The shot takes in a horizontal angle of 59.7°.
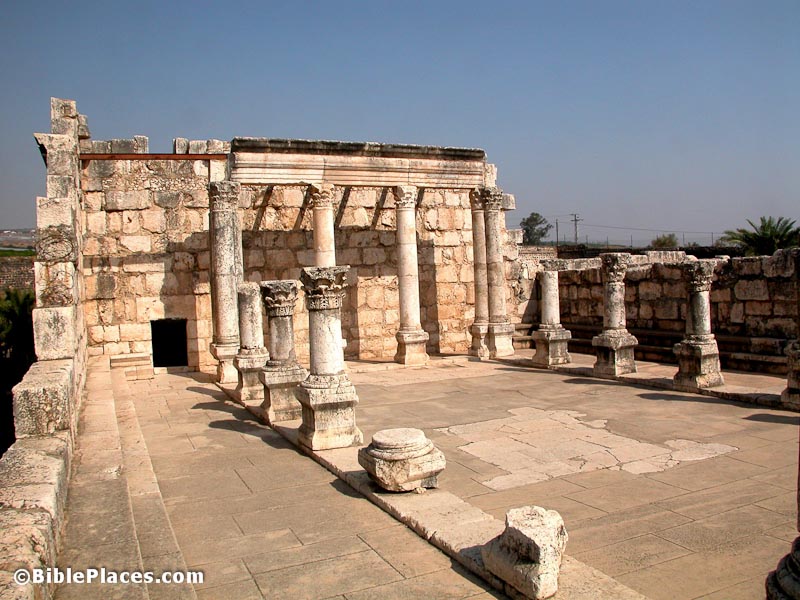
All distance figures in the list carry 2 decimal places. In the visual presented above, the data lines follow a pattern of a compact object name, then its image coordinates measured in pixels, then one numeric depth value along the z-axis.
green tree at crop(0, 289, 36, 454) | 16.80
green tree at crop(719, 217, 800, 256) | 27.28
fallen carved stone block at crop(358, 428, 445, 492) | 6.19
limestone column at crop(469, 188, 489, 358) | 16.30
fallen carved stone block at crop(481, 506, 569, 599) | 4.17
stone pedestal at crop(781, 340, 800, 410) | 9.39
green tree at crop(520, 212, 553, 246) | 74.88
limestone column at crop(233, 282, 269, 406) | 11.27
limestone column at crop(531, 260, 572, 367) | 14.20
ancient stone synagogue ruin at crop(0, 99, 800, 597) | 8.92
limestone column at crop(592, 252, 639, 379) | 12.45
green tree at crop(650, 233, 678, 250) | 50.77
